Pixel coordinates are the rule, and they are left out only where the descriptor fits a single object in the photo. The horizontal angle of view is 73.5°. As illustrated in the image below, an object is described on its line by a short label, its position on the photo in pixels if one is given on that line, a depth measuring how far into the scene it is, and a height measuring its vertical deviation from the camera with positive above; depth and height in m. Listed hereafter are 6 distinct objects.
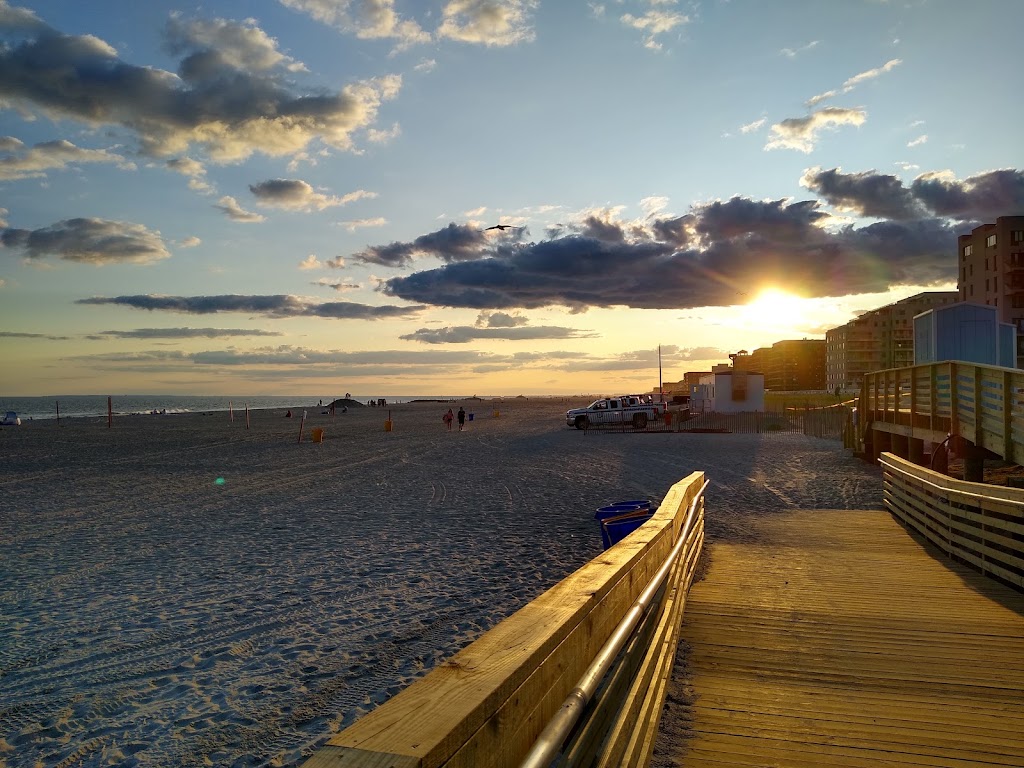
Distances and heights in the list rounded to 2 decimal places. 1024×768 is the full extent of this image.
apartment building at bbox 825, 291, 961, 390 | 128.32 +9.43
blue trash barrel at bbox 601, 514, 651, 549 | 8.32 -1.66
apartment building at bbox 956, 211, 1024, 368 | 60.41 +11.06
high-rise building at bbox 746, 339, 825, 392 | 162.12 +5.98
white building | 45.72 -0.05
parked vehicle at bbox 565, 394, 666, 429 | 39.75 -1.29
